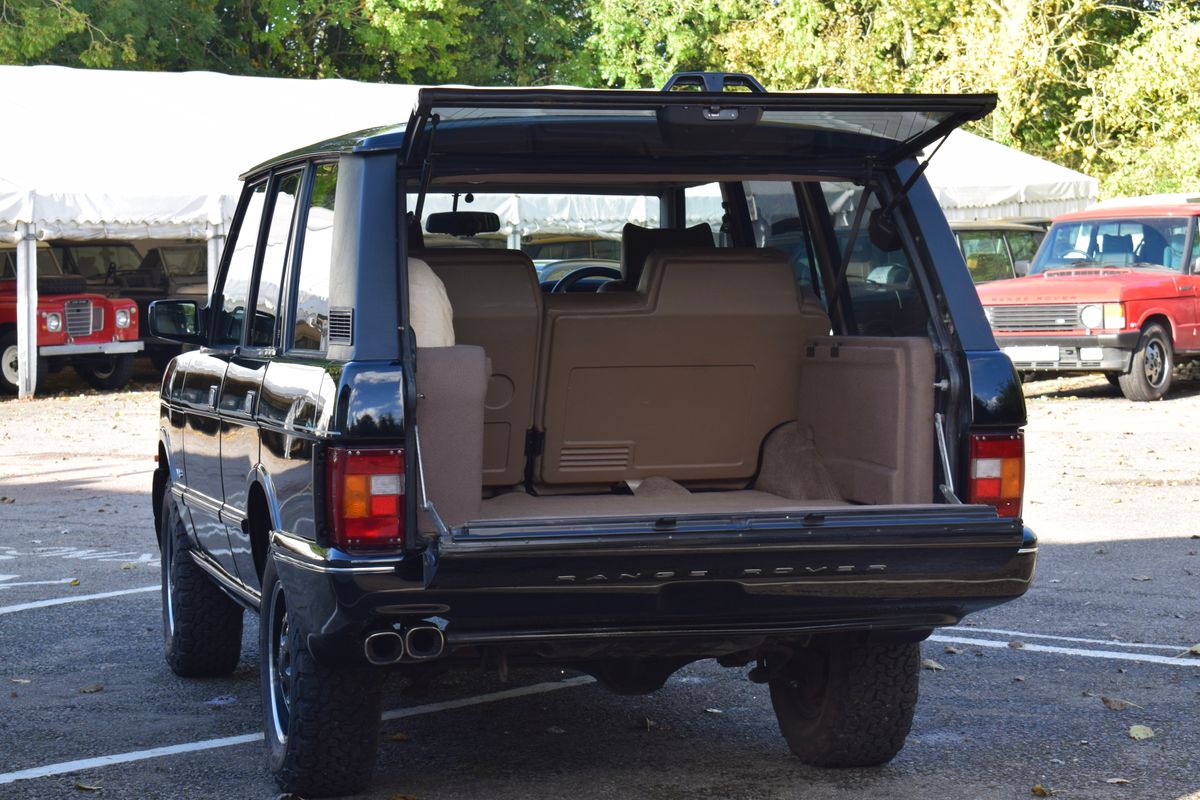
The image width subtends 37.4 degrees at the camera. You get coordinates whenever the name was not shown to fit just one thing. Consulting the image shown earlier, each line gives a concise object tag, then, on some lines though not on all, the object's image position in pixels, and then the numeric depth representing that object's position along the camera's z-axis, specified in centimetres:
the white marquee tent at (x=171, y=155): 2181
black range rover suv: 444
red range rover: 1895
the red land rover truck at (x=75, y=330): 2236
